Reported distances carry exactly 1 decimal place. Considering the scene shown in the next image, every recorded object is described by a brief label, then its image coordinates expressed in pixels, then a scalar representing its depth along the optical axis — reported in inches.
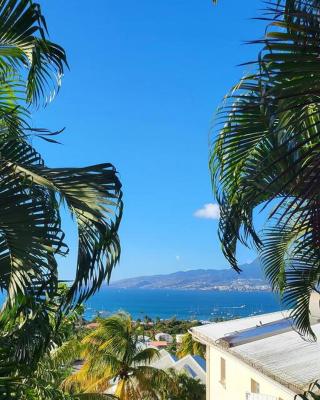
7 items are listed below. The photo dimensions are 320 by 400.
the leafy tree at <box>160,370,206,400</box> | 821.2
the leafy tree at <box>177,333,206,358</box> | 1551.4
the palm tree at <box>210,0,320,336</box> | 78.0
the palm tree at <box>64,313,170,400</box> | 797.9
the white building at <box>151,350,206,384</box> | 1059.9
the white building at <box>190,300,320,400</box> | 381.4
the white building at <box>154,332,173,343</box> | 2928.2
